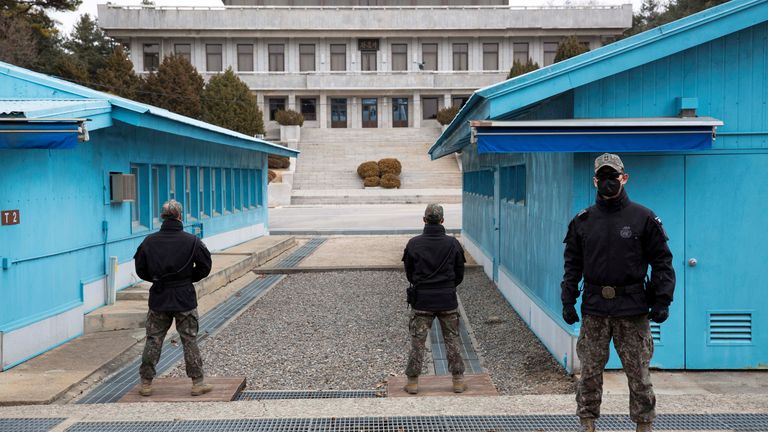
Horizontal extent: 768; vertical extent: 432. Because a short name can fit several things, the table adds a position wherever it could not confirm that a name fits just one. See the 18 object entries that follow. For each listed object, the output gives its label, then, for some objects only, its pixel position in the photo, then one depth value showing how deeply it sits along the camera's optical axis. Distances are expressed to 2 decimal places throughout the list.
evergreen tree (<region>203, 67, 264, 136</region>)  48.41
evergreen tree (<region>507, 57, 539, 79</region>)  50.75
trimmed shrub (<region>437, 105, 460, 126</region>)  56.88
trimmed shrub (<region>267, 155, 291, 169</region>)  47.03
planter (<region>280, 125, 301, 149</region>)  54.09
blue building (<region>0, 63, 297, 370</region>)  7.80
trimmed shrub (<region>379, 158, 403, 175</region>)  45.84
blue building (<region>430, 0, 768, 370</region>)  7.31
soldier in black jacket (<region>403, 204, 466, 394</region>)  6.51
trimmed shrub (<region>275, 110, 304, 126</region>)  54.75
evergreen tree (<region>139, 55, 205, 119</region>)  46.75
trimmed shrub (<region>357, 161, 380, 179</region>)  45.75
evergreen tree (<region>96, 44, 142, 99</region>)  46.69
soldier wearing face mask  4.78
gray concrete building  62.25
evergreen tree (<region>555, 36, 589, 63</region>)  49.67
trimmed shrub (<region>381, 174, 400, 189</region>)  44.44
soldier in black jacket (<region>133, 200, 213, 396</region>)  6.47
